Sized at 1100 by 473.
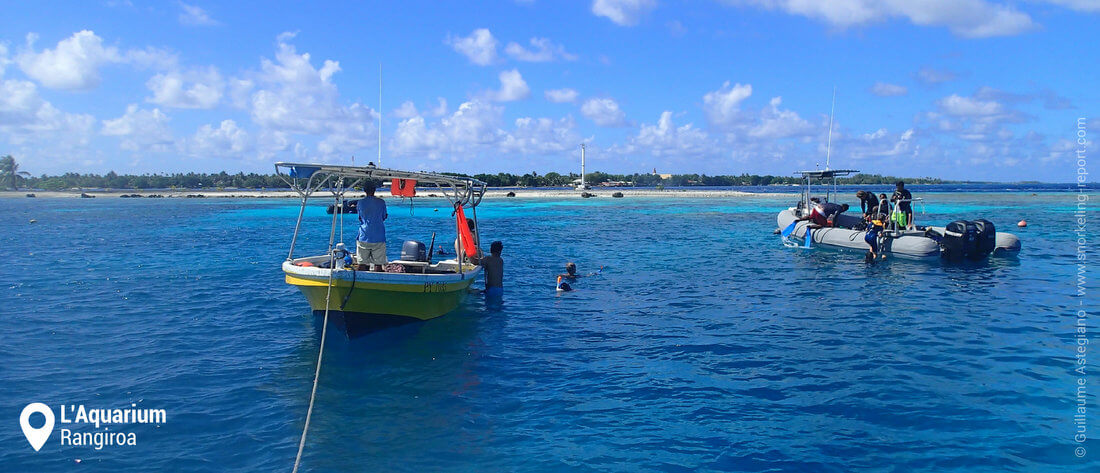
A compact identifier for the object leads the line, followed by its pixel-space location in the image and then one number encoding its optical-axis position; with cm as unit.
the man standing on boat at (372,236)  1174
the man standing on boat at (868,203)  2461
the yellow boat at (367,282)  1085
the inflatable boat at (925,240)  2133
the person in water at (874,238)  2159
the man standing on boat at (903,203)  2296
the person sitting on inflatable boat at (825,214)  2738
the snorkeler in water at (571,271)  1872
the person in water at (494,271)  1611
